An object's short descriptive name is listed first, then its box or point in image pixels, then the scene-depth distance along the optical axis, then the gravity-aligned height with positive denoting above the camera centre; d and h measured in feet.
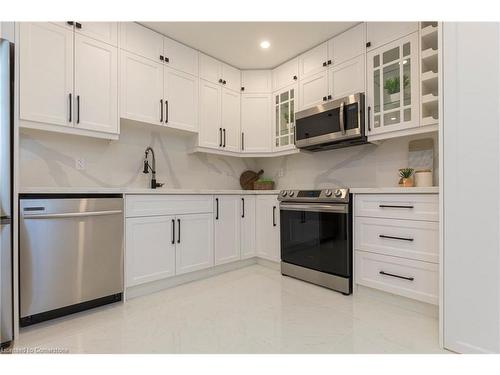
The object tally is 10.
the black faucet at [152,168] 9.41 +0.67
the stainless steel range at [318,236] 7.70 -1.54
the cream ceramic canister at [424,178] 7.38 +0.29
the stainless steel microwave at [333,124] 8.33 +2.12
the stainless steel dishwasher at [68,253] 5.61 -1.54
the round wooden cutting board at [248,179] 12.48 +0.38
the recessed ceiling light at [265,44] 9.55 +5.18
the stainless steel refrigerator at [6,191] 4.92 -0.11
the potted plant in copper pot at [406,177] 7.70 +0.32
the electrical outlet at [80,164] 8.16 +0.68
